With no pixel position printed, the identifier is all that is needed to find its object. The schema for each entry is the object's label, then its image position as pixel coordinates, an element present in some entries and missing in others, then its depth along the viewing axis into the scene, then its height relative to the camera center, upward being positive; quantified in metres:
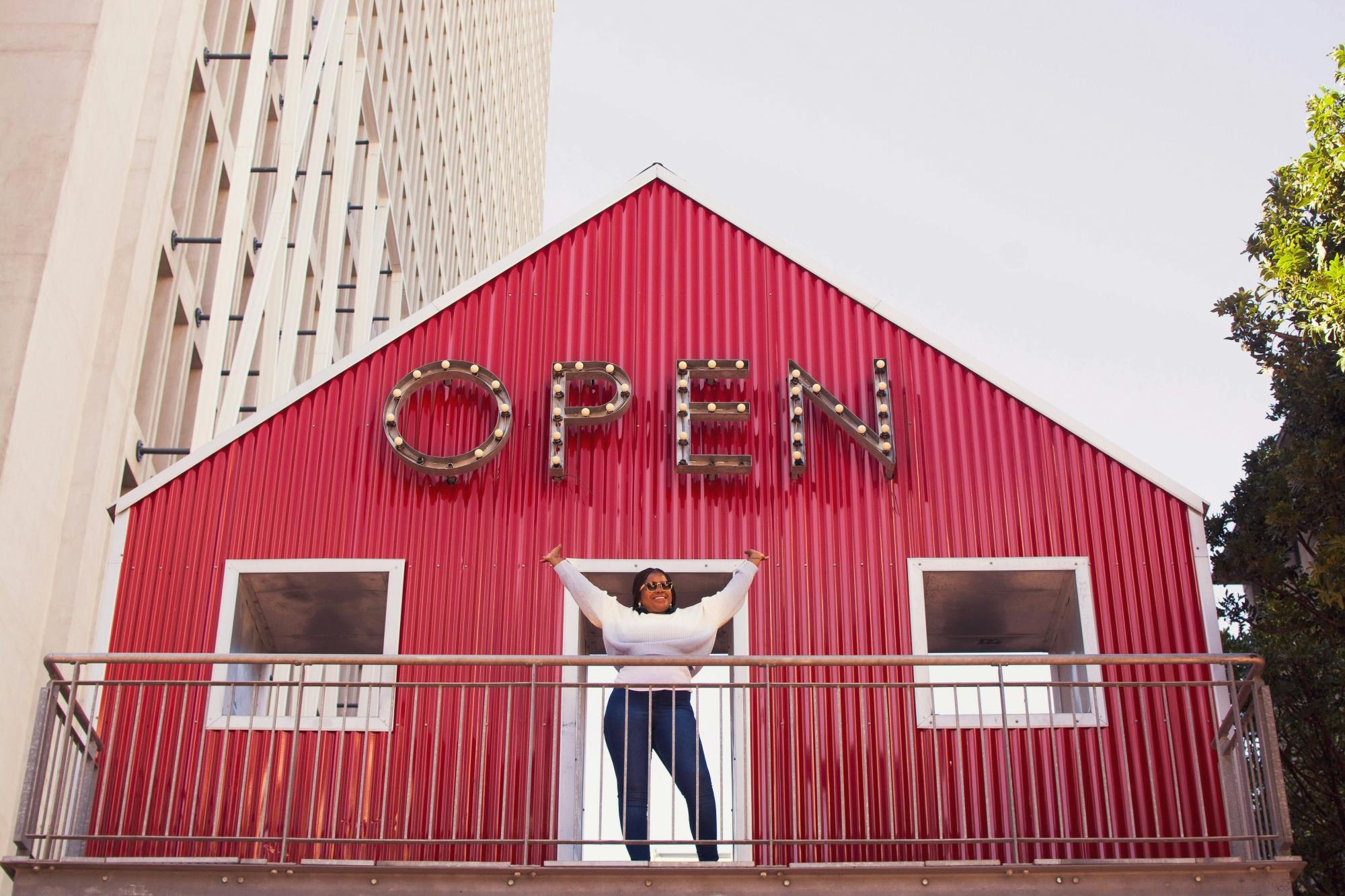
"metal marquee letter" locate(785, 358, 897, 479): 14.19 +4.63
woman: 10.95 +1.76
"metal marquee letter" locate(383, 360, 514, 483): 14.27 +4.60
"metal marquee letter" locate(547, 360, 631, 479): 14.35 +4.75
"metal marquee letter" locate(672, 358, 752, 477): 14.30 +4.71
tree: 23.30 +6.70
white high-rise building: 18.95 +10.53
